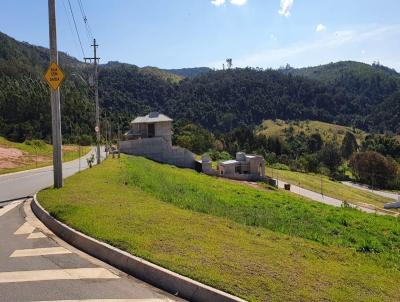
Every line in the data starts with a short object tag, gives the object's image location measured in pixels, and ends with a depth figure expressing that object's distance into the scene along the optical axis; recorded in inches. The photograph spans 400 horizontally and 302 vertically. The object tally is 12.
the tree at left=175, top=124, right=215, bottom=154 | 3757.4
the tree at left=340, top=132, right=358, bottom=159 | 5137.8
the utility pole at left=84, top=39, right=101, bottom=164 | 1540.8
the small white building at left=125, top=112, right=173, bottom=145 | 2219.5
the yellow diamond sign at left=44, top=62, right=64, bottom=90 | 677.3
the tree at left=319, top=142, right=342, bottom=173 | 4534.9
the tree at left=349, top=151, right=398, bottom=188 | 3444.9
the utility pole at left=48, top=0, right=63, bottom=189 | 694.5
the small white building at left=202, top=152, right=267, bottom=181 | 2149.4
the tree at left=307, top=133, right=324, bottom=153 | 5511.8
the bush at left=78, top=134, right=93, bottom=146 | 3797.7
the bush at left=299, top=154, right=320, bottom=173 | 4042.8
